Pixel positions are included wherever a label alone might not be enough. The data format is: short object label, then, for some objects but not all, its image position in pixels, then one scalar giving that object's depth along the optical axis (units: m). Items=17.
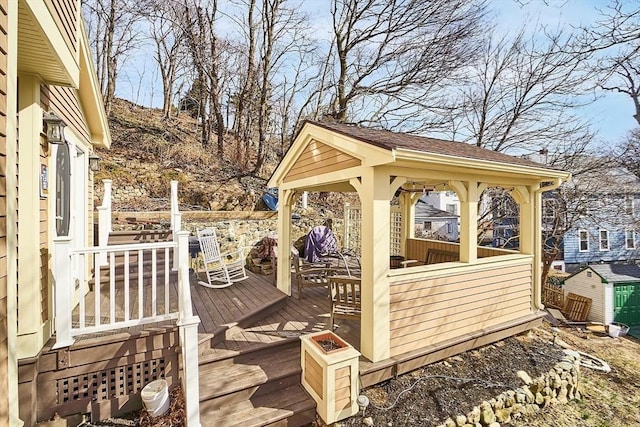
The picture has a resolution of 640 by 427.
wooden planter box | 3.07
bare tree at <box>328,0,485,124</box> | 11.05
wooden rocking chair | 5.80
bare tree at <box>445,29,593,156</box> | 11.58
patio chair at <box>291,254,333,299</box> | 5.64
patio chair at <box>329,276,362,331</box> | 4.09
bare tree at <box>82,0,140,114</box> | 13.12
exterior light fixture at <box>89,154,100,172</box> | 5.53
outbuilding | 10.27
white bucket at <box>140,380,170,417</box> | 2.91
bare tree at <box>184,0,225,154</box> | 12.81
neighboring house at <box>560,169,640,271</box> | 12.14
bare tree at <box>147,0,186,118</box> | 13.43
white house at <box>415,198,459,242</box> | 20.20
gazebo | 3.71
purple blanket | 8.01
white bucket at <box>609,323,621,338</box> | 8.96
